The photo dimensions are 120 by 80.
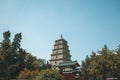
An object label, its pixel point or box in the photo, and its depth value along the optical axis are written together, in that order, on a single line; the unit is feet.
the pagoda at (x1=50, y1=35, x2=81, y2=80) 240.01
